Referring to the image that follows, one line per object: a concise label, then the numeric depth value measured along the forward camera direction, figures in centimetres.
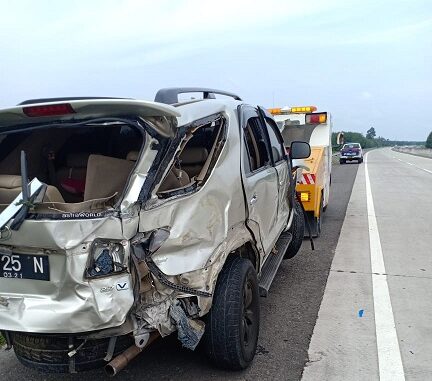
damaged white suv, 253
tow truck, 816
